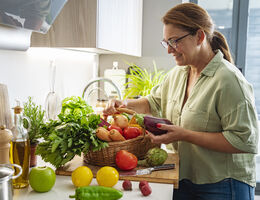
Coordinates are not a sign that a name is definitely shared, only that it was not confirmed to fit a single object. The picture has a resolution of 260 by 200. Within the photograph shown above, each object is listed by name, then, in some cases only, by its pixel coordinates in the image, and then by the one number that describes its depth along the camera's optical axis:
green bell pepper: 0.94
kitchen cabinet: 1.57
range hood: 1.05
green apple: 1.04
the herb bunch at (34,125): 1.27
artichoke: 1.31
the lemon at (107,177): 1.09
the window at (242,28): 3.04
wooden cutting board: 1.19
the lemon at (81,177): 1.09
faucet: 2.03
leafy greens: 1.20
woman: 1.33
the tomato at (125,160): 1.23
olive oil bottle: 1.06
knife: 1.22
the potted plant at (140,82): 2.63
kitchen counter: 1.03
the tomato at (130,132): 1.37
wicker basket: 1.27
